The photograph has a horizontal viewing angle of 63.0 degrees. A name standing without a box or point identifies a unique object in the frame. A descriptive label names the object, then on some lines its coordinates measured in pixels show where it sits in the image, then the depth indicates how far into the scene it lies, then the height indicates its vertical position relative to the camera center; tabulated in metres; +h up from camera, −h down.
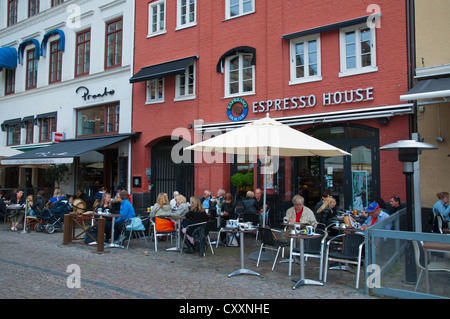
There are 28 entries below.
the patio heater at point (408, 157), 5.89 +0.39
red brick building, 9.80 +3.06
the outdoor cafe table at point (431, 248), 4.71 -0.86
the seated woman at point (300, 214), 7.63 -0.72
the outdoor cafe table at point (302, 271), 5.79 -1.44
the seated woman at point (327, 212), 8.06 -0.69
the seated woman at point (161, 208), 9.03 -0.69
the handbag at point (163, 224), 8.82 -1.06
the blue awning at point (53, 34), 18.09 +7.10
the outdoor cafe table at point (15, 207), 11.63 -0.87
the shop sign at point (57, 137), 17.45 +2.04
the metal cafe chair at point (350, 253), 5.80 -1.16
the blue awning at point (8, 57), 20.41 +6.80
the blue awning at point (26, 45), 19.41 +7.22
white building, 15.73 +4.57
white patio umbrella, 6.44 +0.75
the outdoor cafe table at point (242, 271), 6.45 -1.60
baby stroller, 11.42 -1.11
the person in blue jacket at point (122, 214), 9.16 -0.85
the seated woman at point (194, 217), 8.17 -0.82
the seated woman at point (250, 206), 9.74 -0.68
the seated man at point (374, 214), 7.16 -0.65
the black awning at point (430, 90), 7.49 +1.96
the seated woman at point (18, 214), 12.10 -1.14
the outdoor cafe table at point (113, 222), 8.80 -1.05
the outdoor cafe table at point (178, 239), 8.53 -1.39
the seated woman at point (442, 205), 7.73 -0.51
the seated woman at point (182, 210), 8.77 -0.71
